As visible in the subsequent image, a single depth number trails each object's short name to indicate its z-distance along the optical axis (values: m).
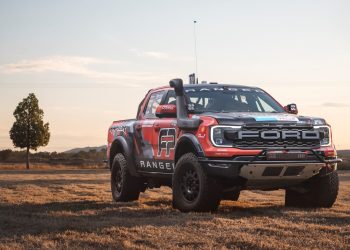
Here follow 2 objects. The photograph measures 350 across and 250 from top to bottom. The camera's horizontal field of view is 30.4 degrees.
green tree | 55.59
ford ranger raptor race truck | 8.99
